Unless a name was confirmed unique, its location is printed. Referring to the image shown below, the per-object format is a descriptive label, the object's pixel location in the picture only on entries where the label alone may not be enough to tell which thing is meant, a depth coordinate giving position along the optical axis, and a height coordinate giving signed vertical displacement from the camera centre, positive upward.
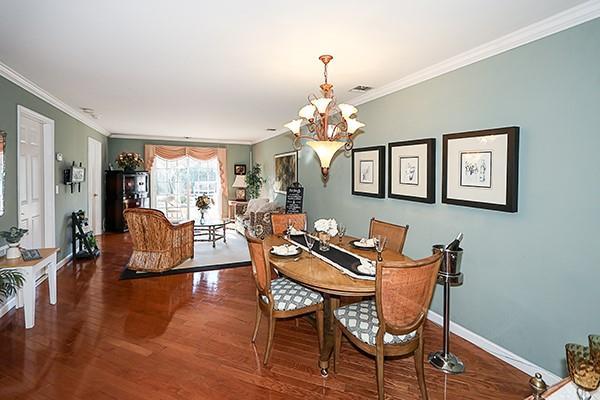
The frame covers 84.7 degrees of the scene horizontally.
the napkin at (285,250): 2.74 -0.50
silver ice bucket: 2.59 -0.54
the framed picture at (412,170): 3.35 +0.25
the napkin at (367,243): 3.07 -0.48
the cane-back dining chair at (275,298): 2.55 -0.85
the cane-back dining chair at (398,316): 1.92 -0.75
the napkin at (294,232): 3.66 -0.45
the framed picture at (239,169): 10.12 +0.68
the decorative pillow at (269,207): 7.06 -0.34
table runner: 2.31 -0.54
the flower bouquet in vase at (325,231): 3.01 -0.36
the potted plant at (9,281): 2.77 -0.80
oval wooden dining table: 2.10 -0.58
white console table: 3.01 -0.80
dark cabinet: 8.08 -0.17
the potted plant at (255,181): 9.38 +0.30
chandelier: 2.73 +0.57
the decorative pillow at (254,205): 7.73 -0.32
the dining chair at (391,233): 3.12 -0.41
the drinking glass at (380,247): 2.58 -0.43
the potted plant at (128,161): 8.21 +0.73
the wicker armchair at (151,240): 4.81 -0.75
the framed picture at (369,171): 4.13 +0.28
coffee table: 6.61 -0.76
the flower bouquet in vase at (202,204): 6.94 -0.28
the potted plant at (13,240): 3.19 -0.50
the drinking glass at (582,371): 1.02 -0.55
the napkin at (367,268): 2.27 -0.53
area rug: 4.87 -1.17
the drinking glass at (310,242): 2.87 -0.48
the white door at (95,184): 7.07 +0.12
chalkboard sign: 6.43 -0.16
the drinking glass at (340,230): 3.22 -0.37
